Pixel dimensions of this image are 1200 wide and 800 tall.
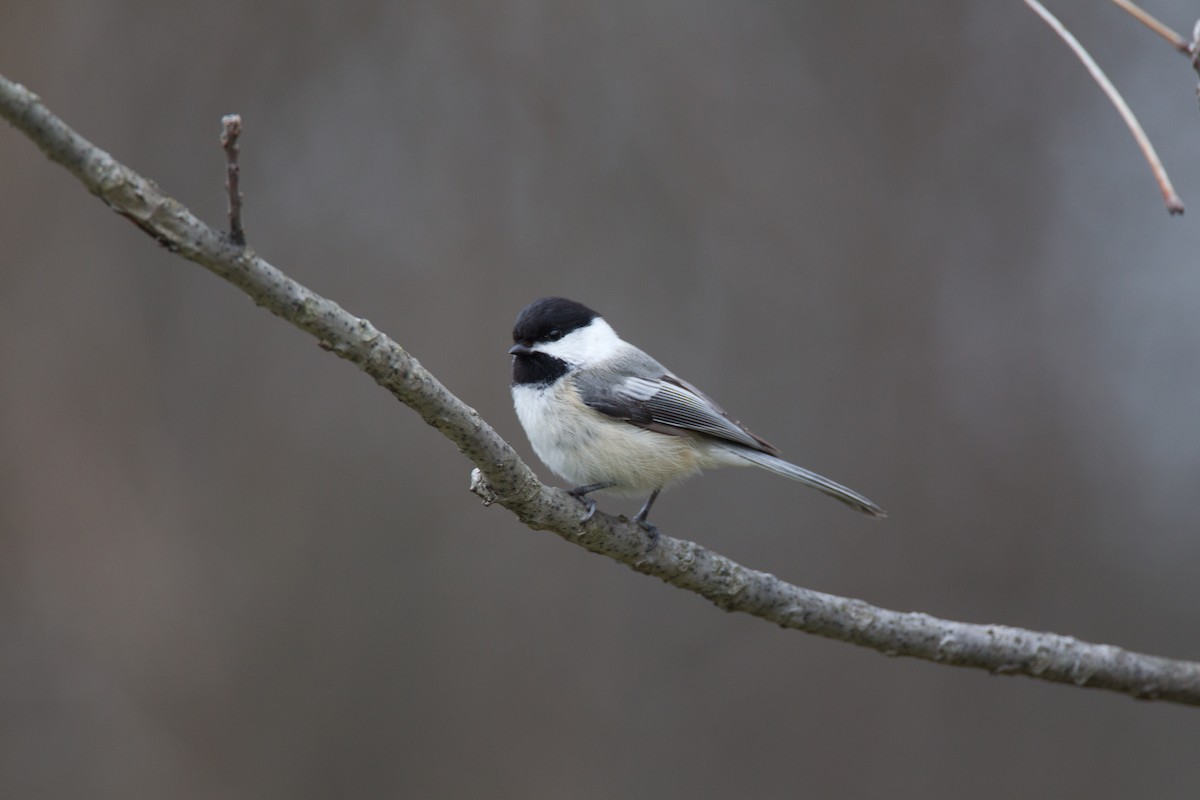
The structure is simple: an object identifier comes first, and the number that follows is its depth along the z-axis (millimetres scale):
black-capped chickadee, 5811
